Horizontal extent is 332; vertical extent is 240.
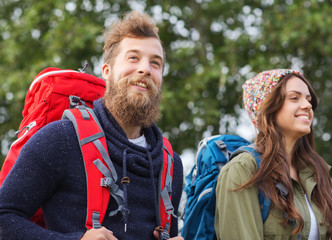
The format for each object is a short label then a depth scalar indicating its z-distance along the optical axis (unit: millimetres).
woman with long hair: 3035
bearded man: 2285
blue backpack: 3223
